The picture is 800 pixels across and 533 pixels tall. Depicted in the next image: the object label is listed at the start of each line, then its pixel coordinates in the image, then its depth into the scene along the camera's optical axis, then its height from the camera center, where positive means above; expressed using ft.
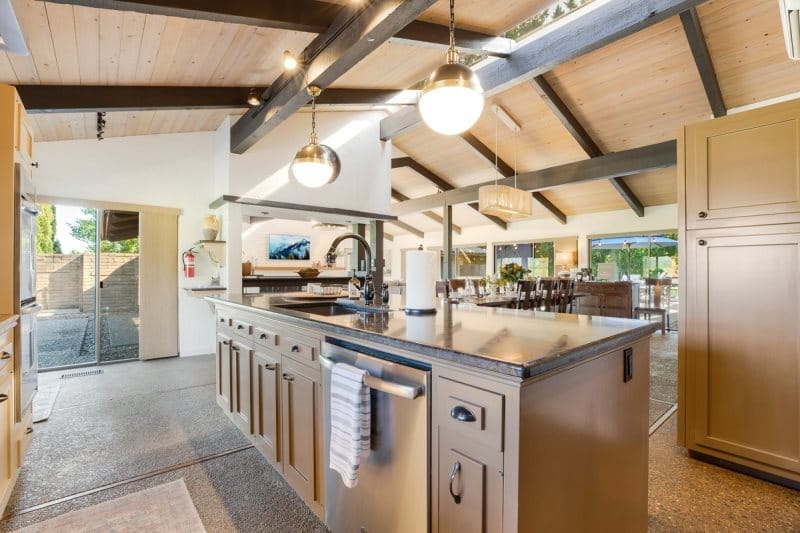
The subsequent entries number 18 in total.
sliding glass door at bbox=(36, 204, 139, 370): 14.79 -0.69
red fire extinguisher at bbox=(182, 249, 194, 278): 17.04 +0.26
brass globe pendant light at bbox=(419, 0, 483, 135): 6.15 +2.81
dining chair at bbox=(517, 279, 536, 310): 15.25 -1.11
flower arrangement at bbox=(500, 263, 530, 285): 17.62 -0.23
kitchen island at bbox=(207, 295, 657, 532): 3.14 -1.46
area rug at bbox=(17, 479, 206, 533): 5.79 -3.92
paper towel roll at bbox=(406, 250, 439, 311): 5.93 -0.30
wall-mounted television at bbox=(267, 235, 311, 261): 32.55 +1.76
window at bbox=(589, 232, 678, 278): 26.02 +0.97
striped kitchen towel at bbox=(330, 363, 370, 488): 4.40 -1.81
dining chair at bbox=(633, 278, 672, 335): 20.94 -1.81
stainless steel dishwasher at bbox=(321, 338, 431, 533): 3.85 -2.01
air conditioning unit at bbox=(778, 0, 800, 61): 5.21 +3.48
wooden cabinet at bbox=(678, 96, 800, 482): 6.43 -0.40
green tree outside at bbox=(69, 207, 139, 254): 15.34 +1.45
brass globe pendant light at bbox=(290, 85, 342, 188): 9.61 +2.62
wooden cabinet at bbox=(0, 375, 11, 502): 5.90 -2.71
